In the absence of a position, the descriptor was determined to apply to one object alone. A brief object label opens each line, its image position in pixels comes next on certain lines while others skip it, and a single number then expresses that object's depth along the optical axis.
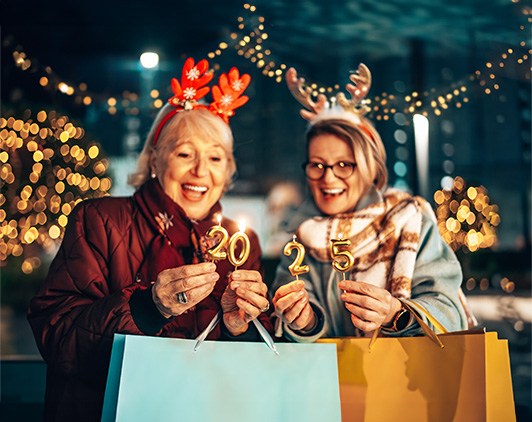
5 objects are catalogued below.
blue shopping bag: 1.31
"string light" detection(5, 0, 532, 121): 1.97
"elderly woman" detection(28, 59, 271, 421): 1.46
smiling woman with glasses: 1.67
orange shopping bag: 1.37
